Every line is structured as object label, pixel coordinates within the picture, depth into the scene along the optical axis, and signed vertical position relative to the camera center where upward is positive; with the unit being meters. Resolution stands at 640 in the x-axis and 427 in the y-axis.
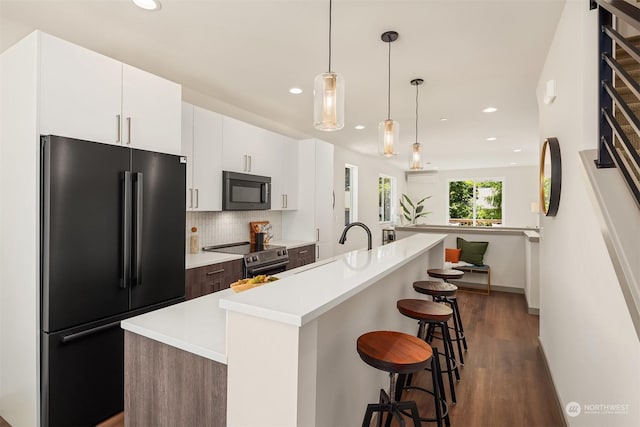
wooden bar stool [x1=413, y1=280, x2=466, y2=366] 2.45 -0.59
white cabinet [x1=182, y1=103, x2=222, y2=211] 3.14 +0.51
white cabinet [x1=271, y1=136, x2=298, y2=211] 4.34 +0.42
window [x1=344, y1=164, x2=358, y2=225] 7.05 +0.37
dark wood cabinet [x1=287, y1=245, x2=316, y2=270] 4.14 -0.60
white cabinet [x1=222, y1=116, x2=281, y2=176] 3.59 +0.69
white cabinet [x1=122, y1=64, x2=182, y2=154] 2.33 +0.70
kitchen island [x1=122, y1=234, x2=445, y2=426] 1.01 -0.53
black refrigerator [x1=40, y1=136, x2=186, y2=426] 1.86 -0.35
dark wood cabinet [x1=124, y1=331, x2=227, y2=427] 1.21 -0.70
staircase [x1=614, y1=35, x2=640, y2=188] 1.50 +0.55
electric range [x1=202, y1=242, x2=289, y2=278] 3.32 -0.50
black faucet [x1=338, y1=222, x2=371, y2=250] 2.20 -0.15
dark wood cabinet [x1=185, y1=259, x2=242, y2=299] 2.82 -0.62
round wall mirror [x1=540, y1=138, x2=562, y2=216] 2.18 +0.24
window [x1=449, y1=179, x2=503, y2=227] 10.37 +0.27
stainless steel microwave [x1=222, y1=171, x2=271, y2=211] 3.53 +0.18
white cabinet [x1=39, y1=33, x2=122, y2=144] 1.90 +0.70
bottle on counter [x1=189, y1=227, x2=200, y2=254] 3.46 -0.36
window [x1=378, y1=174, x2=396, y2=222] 9.04 +0.36
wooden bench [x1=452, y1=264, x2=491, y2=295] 5.32 -0.96
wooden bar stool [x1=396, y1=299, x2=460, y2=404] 1.95 -0.60
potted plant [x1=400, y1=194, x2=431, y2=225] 10.21 +0.03
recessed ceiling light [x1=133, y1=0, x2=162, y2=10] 2.02 +1.23
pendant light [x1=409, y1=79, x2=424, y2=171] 3.29 +0.58
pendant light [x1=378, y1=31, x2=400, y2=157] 2.59 +0.56
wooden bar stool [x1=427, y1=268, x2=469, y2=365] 3.04 -0.60
